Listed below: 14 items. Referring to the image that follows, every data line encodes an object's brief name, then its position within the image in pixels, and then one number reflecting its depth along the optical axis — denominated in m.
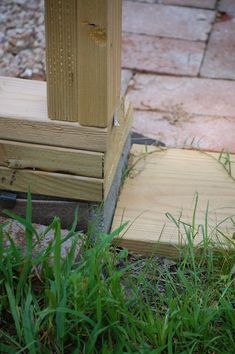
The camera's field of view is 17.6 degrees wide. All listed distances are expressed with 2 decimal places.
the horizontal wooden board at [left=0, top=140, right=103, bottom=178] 2.07
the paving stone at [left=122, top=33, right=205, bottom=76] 3.38
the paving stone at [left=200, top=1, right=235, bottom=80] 3.39
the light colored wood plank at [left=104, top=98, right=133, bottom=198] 2.11
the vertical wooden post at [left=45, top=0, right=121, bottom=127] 1.88
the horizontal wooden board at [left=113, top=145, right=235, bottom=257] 2.18
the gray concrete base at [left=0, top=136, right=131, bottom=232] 2.14
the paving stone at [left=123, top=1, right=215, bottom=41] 3.73
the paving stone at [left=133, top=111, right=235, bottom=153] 2.82
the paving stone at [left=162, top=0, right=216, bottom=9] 4.07
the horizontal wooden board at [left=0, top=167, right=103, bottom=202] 2.10
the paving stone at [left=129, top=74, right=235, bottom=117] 3.09
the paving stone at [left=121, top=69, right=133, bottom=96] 3.19
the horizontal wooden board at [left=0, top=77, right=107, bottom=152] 2.04
